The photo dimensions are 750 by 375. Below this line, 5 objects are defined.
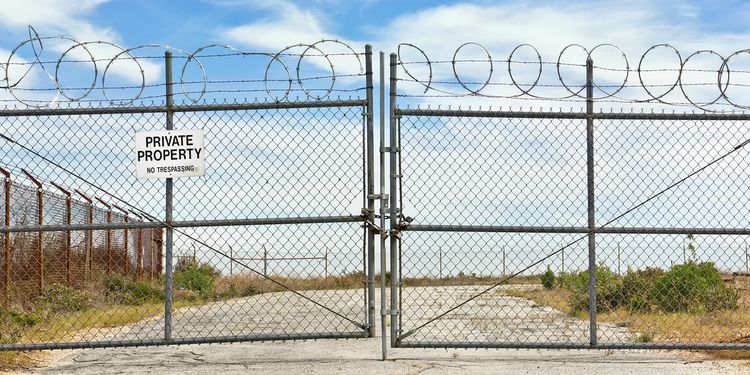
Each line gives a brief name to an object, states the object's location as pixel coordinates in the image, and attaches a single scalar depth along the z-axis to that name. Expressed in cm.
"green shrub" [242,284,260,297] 2014
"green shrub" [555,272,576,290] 2029
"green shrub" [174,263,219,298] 1940
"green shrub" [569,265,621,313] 1482
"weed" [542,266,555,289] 2295
